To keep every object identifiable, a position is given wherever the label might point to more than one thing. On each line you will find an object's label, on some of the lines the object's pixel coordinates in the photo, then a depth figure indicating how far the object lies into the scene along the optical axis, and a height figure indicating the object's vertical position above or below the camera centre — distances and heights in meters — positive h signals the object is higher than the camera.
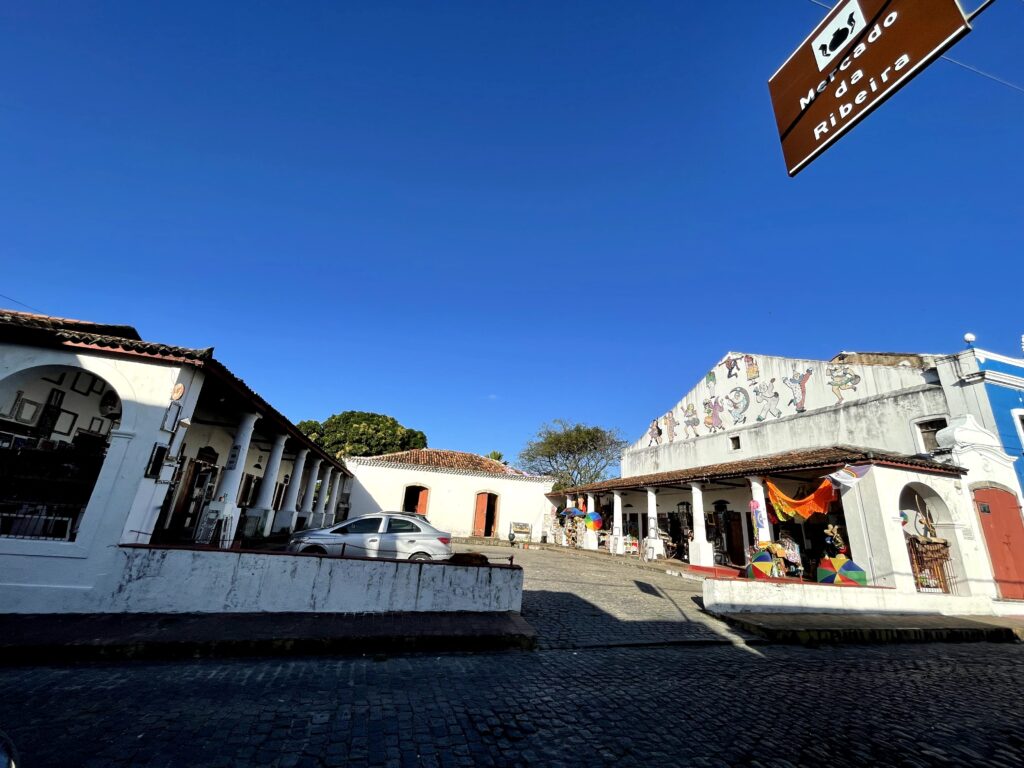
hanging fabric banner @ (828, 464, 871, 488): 10.44 +1.90
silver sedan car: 9.13 -0.30
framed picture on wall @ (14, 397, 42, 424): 7.46 +1.50
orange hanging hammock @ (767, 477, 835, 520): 11.54 +1.35
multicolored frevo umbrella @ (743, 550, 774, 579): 11.03 -0.37
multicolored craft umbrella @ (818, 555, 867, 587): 10.08 -0.34
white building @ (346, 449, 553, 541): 25.20 +2.09
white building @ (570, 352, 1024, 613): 10.17 +2.21
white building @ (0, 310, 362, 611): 6.00 +0.76
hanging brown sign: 2.66 +3.26
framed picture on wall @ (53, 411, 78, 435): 8.31 +1.50
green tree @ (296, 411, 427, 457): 37.12 +7.60
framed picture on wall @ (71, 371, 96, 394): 8.60 +2.33
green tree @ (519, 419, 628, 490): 36.19 +7.00
